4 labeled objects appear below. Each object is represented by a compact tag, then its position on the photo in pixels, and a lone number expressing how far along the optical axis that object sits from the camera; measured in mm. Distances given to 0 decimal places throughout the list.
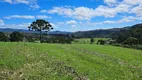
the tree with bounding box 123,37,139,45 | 47646
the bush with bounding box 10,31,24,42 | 44843
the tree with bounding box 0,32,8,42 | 44903
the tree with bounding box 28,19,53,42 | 49505
